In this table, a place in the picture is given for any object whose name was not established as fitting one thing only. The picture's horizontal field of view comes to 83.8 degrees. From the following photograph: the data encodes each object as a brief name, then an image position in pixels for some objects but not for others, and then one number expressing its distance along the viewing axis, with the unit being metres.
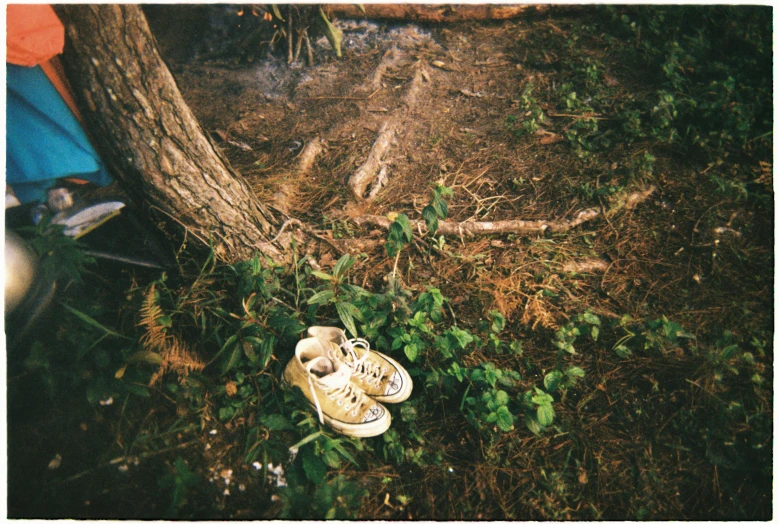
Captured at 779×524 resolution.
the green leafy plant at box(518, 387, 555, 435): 1.71
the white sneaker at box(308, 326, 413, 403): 1.91
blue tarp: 1.99
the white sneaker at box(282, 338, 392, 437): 1.82
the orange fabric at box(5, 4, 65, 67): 1.67
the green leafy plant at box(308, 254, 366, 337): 1.90
